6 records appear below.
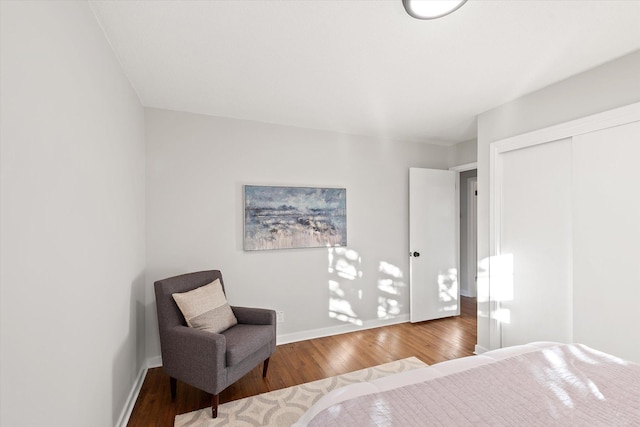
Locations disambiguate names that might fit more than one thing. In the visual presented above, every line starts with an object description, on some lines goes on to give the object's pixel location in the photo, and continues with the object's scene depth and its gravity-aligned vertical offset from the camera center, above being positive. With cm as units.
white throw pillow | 224 -75
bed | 104 -73
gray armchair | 199 -96
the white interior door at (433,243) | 388 -39
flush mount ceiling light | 139 +103
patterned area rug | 199 -142
